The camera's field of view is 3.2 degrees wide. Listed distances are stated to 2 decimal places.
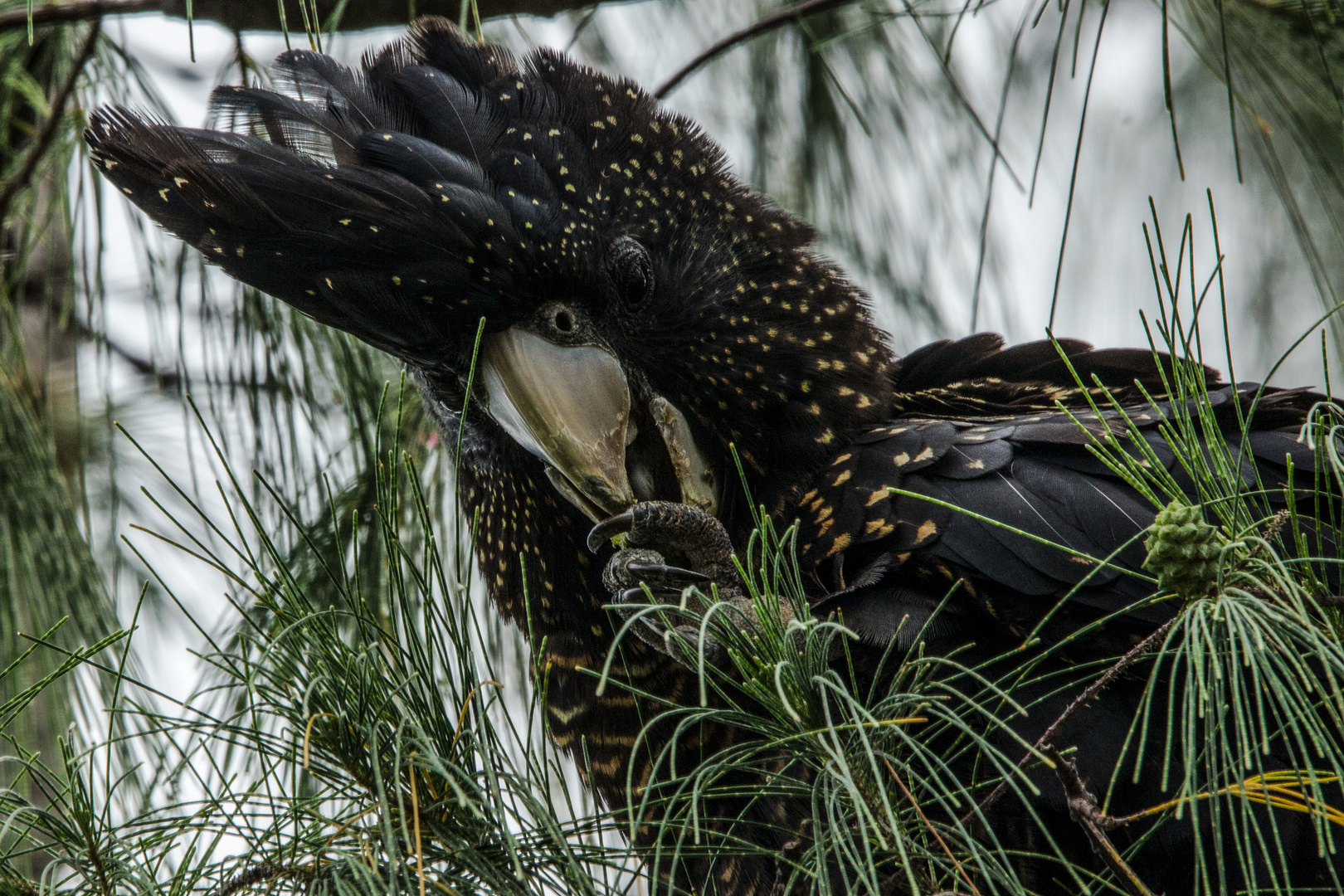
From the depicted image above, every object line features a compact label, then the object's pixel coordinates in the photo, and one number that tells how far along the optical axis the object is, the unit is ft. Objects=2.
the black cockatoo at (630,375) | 16.97
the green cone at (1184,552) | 16.71
